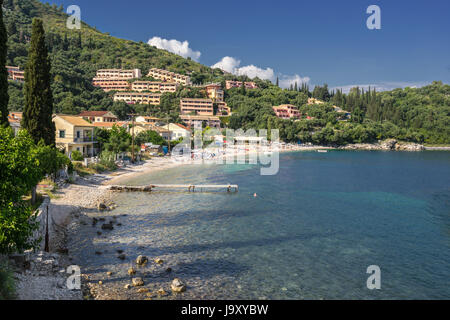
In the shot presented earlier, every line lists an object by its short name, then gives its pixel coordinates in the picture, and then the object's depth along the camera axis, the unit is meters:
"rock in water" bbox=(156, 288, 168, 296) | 15.61
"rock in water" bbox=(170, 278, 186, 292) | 15.97
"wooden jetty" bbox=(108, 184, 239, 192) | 40.28
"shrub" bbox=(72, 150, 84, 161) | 45.38
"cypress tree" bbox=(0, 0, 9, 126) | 22.19
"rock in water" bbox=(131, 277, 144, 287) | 16.30
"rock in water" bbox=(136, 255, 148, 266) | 18.99
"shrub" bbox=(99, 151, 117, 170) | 50.31
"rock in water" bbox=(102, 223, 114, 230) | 25.34
